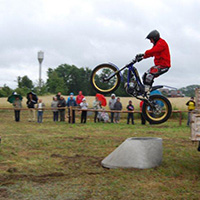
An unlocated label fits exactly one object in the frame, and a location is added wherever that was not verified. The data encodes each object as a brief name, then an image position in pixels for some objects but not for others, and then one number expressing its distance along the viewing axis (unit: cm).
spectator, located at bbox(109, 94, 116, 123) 2219
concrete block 941
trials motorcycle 723
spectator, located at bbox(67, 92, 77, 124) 2267
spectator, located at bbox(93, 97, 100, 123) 2192
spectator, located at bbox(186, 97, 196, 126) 2086
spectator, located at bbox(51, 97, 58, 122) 2259
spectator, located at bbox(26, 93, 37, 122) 2190
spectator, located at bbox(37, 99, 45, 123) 2225
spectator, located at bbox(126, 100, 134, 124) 2205
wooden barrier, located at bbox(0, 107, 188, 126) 2141
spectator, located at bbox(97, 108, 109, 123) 2262
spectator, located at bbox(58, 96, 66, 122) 2229
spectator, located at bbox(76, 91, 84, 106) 2156
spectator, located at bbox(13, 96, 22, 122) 2320
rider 688
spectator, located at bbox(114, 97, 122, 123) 2206
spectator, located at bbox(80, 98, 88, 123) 2117
